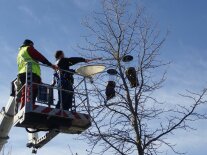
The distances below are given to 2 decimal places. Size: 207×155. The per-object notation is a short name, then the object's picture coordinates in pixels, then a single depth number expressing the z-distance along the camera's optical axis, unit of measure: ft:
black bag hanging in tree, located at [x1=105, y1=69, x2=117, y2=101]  34.07
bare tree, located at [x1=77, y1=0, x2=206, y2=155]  31.94
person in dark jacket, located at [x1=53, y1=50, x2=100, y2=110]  26.40
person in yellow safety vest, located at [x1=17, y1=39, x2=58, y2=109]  25.73
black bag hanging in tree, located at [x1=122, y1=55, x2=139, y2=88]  34.04
